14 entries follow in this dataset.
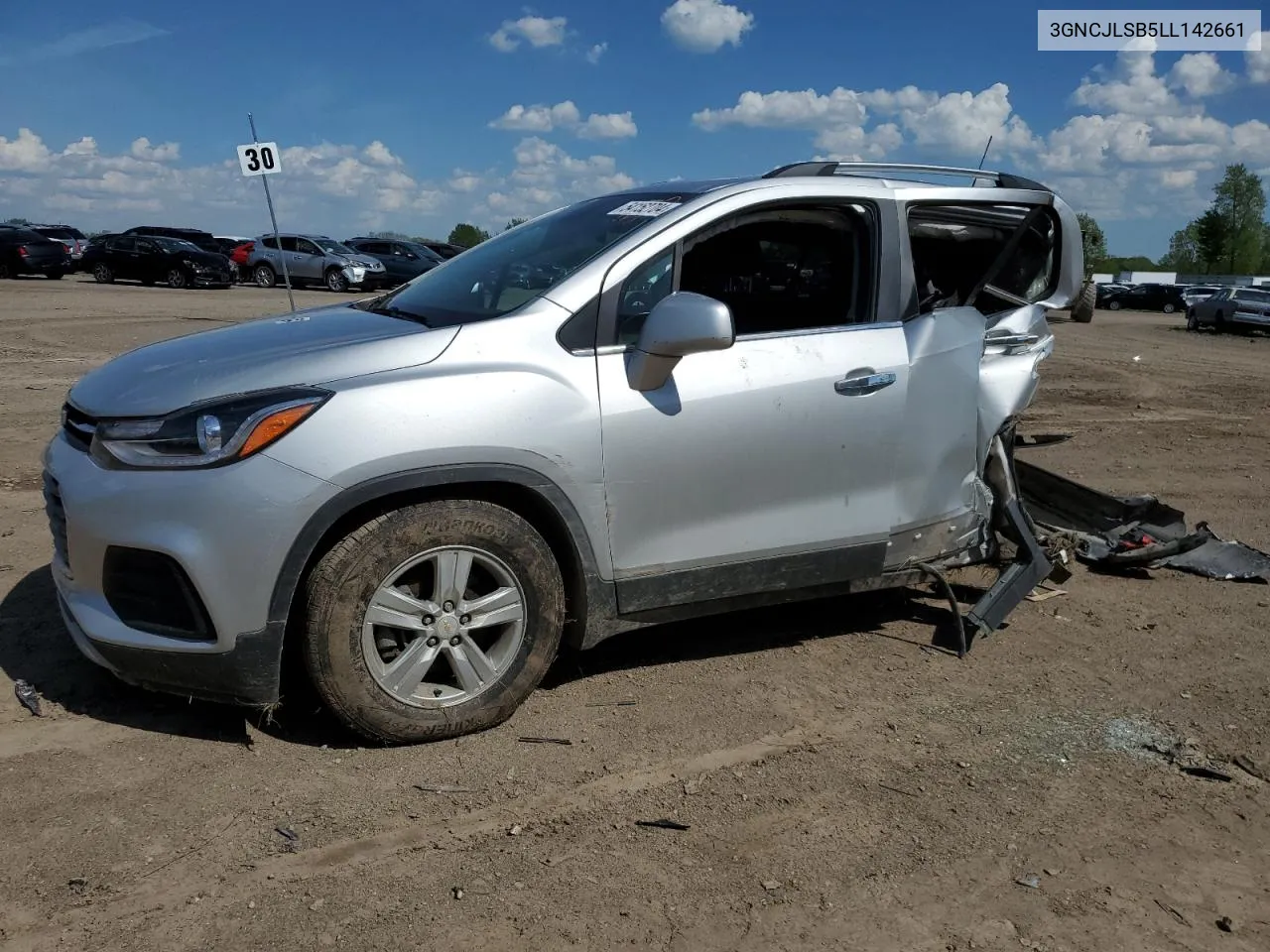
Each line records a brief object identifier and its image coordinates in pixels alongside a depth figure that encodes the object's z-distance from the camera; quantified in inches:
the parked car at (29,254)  1144.8
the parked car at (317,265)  1185.4
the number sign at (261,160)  404.5
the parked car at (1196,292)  1755.2
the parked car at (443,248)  1387.5
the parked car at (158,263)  1127.6
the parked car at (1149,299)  1875.0
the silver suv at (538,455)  123.0
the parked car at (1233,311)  1216.2
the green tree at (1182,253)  4889.3
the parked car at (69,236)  1280.8
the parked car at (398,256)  1241.4
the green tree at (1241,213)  3400.6
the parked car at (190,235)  1427.2
